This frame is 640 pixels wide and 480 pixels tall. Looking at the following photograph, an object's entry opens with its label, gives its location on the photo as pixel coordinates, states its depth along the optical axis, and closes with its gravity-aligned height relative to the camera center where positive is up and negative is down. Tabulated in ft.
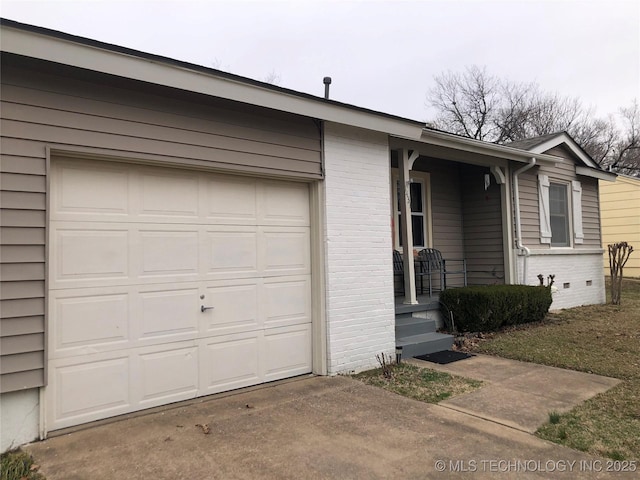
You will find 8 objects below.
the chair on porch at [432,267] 25.45 -0.59
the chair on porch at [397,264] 24.84 -0.36
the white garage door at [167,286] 11.62 -0.70
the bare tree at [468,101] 89.25 +31.88
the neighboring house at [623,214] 48.93 +4.33
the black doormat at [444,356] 18.21 -4.29
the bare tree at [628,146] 83.46 +20.47
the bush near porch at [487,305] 22.41 -2.62
